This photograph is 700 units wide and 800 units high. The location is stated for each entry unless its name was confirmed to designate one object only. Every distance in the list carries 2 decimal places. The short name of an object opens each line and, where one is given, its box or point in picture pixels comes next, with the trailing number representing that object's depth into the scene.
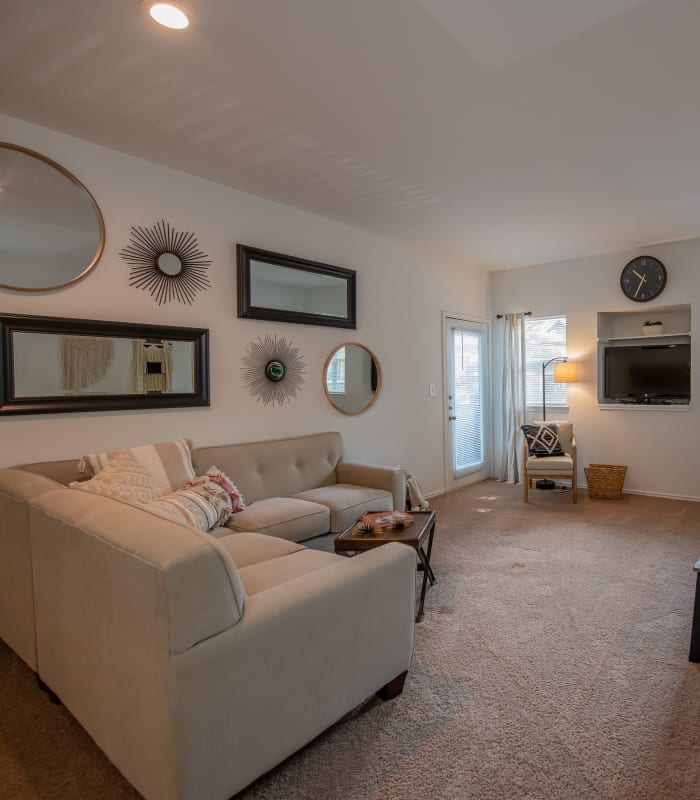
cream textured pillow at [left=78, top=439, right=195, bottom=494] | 2.68
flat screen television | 5.27
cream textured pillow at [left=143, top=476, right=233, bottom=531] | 2.50
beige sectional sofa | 1.31
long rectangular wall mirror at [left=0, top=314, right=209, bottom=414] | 2.65
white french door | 5.75
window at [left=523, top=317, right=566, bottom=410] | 5.96
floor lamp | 5.66
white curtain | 6.13
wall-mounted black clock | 5.21
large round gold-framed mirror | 2.62
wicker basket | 5.25
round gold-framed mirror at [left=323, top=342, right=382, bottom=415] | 4.35
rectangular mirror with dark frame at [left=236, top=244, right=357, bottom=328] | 3.69
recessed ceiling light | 1.84
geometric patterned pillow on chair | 5.43
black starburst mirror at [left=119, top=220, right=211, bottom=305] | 3.12
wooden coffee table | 2.51
